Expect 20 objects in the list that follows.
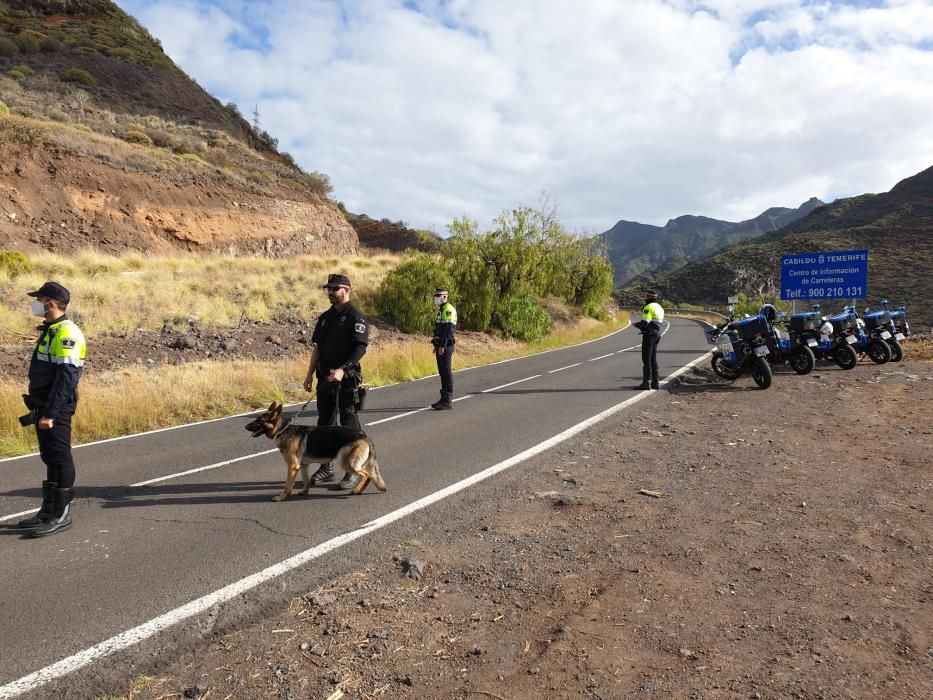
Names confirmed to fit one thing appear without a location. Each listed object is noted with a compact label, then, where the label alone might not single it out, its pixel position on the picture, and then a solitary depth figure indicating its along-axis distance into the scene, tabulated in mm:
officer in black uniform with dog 5770
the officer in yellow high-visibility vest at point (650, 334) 11492
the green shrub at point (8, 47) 37369
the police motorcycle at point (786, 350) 12414
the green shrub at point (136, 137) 33531
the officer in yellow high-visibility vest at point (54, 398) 4625
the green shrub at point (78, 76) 37094
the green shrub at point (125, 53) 42225
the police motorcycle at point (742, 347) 11289
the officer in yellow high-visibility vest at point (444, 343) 10273
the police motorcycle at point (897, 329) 13523
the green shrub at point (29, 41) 38875
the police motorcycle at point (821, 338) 12602
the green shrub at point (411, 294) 23297
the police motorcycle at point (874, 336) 13422
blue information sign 16188
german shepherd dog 5395
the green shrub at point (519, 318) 26328
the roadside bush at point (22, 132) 24938
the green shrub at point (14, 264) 19000
